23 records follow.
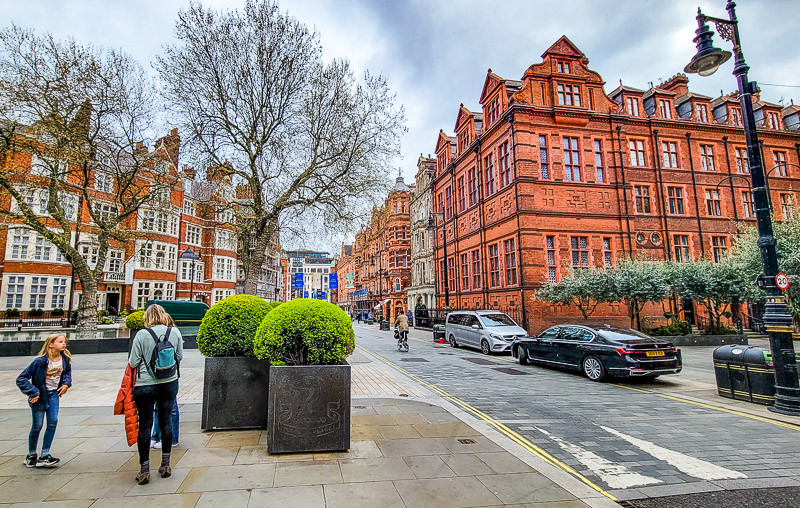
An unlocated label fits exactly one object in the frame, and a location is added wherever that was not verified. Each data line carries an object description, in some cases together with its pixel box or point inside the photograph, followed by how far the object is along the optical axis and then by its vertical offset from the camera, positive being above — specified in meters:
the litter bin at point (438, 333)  22.91 -1.71
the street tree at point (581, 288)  18.91 +0.61
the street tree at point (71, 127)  15.08 +7.99
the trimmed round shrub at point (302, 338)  4.88 -0.38
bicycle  18.08 -1.67
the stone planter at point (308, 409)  4.65 -1.22
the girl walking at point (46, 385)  4.26 -0.79
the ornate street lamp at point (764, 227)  7.18 +1.35
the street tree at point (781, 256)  13.02 +1.57
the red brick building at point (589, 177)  22.86 +8.06
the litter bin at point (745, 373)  7.86 -1.63
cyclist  18.08 -1.12
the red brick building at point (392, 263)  49.62 +5.88
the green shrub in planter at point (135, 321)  16.19 -0.38
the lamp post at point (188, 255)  24.81 +3.63
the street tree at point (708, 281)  19.34 +0.79
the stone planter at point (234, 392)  5.51 -1.19
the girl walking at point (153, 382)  3.93 -0.74
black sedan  9.82 -1.42
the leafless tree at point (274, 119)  14.70 +7.88
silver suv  16.58 -1.26
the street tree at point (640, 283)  18.55 +0.75
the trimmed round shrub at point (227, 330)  5.58 -0.30
